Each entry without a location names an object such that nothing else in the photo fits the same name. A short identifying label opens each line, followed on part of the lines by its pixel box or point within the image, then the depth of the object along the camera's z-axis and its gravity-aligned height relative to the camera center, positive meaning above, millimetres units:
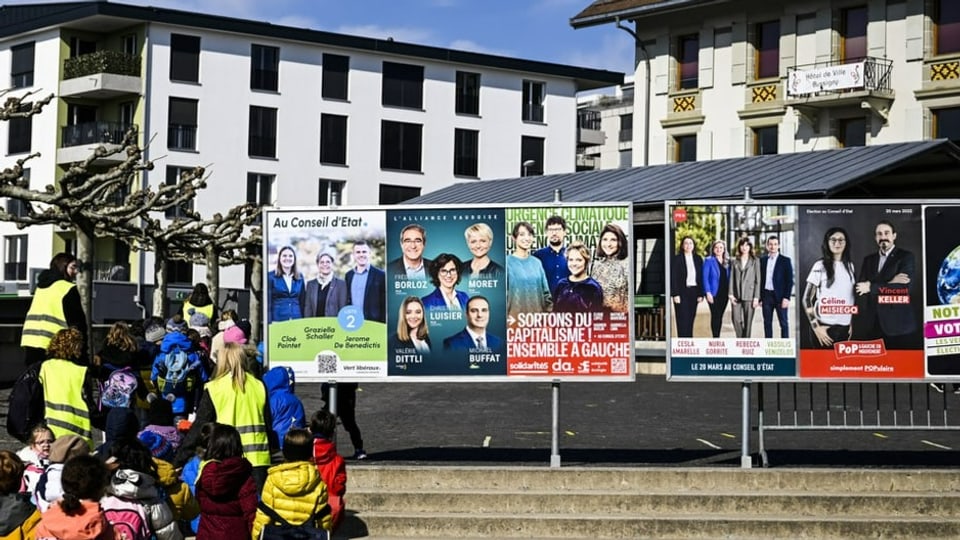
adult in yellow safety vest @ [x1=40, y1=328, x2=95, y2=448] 11344 -538
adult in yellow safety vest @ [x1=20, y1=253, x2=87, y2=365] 13102 +42
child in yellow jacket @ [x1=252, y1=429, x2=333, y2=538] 10344 -1227
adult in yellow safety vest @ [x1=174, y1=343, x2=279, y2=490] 11328 -715
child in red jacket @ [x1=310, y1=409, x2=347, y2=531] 11344 -1136
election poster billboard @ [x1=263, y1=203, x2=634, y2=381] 13812 +213
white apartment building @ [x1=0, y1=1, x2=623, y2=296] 61031 +8679
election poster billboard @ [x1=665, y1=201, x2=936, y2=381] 13734 +245
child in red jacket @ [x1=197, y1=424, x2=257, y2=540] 9859 -1155
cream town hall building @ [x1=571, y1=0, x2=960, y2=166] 43938 +7593
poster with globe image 13797 +298
